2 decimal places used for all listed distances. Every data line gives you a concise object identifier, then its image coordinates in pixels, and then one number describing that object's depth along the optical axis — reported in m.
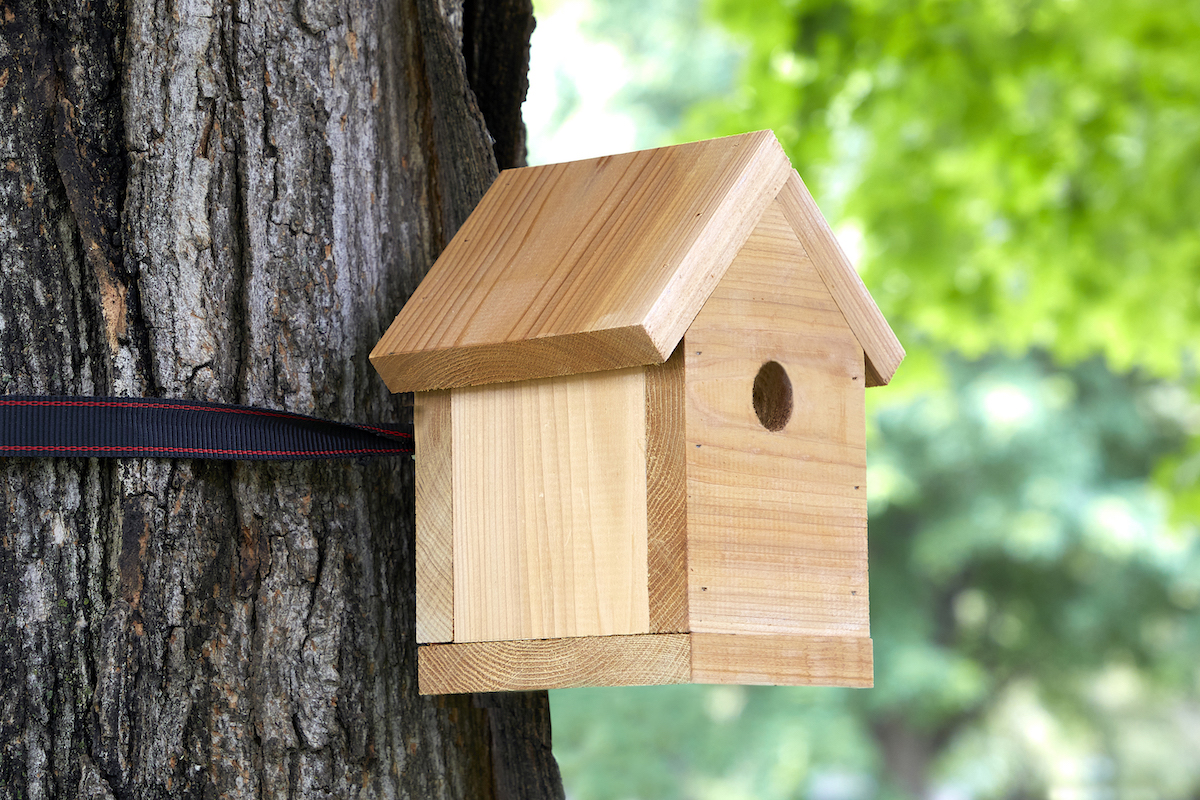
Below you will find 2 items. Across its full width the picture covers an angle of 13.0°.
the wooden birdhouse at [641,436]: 2.32
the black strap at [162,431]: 2.32
